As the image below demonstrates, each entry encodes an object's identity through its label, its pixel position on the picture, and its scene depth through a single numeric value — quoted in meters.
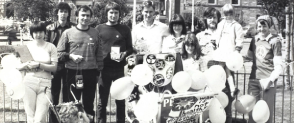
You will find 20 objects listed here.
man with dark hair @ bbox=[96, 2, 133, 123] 5.02
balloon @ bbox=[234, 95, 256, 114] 5.04
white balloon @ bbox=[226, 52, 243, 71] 4.96
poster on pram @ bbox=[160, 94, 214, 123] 4.25
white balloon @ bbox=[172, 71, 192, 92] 4.46
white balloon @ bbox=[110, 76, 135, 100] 4.54
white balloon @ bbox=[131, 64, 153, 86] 4.35
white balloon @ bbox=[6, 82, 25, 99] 4.35
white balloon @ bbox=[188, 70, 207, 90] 4.66
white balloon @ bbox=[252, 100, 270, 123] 4.92
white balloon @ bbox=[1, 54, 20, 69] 4.52
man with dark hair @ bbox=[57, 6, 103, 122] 4.70
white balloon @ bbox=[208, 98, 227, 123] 4.72
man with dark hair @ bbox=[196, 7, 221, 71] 5.15
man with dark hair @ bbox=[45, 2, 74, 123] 5.05
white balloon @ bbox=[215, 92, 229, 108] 4.89
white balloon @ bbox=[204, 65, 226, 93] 4.69
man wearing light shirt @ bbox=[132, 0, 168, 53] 5.21
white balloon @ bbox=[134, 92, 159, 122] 4.23
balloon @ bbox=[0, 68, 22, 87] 4.38
